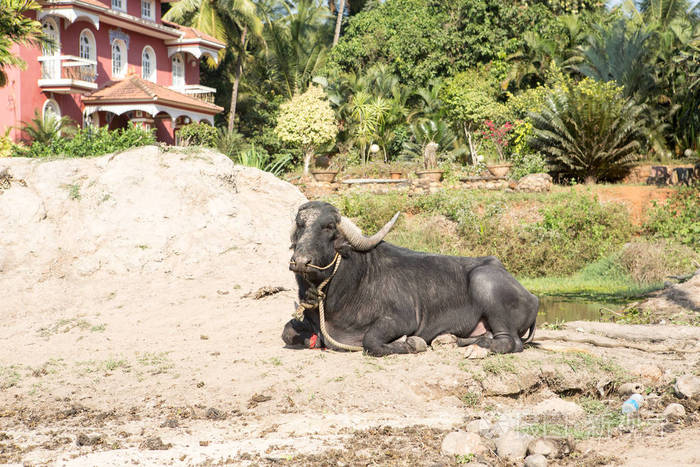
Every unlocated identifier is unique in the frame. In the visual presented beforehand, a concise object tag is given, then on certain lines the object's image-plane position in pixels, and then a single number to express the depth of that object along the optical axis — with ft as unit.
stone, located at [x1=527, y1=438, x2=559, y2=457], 14.96
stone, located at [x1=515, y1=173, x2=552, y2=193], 68.06
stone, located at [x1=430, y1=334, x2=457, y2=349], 22.38
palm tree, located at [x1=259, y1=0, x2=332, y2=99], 126.21
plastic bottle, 18.08
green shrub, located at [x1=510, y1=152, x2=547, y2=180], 75.46
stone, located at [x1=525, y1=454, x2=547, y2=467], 14.38
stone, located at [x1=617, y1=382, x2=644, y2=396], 19.74
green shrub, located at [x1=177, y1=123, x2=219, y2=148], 92.68
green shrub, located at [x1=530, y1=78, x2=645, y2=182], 71.26
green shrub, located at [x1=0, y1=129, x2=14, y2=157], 62.59
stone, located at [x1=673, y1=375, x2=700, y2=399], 18.29
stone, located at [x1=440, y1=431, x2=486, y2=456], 15.28
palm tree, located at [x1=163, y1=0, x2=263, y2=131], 115.03
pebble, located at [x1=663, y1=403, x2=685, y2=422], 17.51
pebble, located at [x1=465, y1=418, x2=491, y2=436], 16.34
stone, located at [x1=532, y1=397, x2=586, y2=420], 17.93
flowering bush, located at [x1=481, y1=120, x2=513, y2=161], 89.75
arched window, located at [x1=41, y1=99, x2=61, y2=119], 83.16
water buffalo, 21.71
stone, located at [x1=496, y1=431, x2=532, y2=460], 15.12
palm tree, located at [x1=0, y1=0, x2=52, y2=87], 60.64
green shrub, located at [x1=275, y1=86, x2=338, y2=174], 93.40
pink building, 82.48
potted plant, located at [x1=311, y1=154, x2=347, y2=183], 69.97
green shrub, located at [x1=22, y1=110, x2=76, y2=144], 72.64
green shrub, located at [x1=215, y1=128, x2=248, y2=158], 90.22
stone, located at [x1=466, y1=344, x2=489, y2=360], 20.80
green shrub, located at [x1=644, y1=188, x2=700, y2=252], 59.62
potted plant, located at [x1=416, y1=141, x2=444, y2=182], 74.33
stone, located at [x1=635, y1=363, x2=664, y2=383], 20.63
